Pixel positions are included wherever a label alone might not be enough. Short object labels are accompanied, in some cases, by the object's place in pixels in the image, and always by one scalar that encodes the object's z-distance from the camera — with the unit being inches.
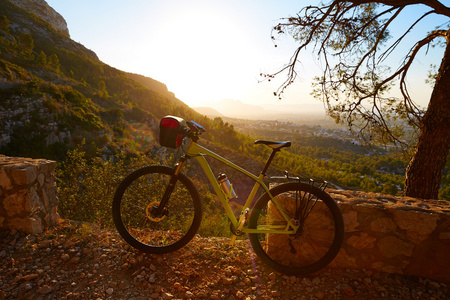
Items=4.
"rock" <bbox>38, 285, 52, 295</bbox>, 87.7
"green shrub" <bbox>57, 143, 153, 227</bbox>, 281.2
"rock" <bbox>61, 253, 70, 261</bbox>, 105.3
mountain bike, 101.6
